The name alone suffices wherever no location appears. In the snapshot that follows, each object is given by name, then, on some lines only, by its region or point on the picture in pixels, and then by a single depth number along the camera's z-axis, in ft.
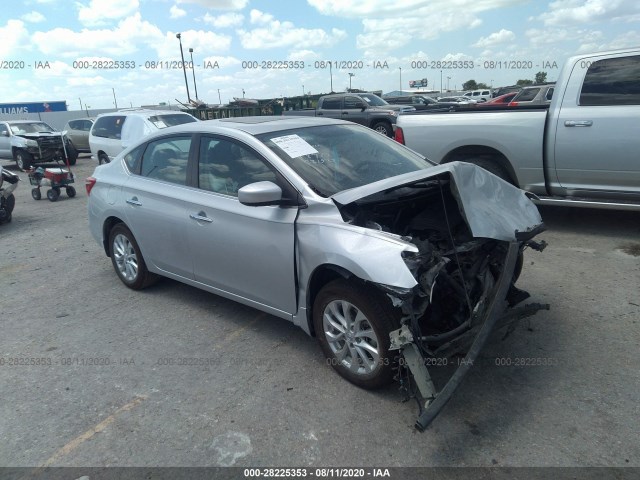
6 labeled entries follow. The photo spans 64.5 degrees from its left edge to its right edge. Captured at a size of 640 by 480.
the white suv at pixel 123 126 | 39.58
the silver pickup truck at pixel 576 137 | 18.48
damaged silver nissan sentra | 9.91
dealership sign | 117.91
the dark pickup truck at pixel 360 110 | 59.47
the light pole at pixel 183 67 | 104.01
